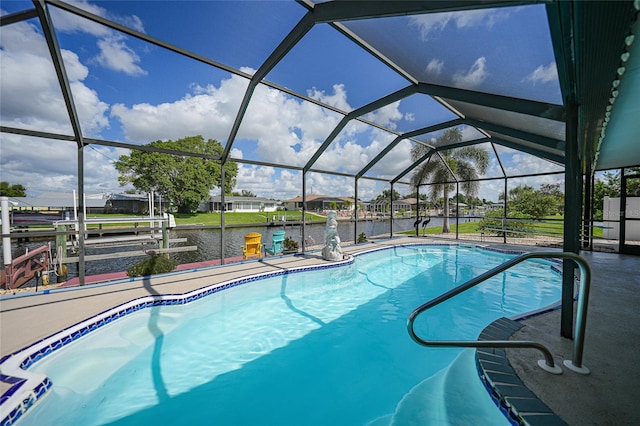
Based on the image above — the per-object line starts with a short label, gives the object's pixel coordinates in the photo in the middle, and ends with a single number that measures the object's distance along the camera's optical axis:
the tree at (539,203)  18.91
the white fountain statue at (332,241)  7.30
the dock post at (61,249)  6.37
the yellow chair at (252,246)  7.99
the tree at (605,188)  12.12
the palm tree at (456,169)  13.67
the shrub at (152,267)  5.47
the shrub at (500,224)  12.52
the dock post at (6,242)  5.04
